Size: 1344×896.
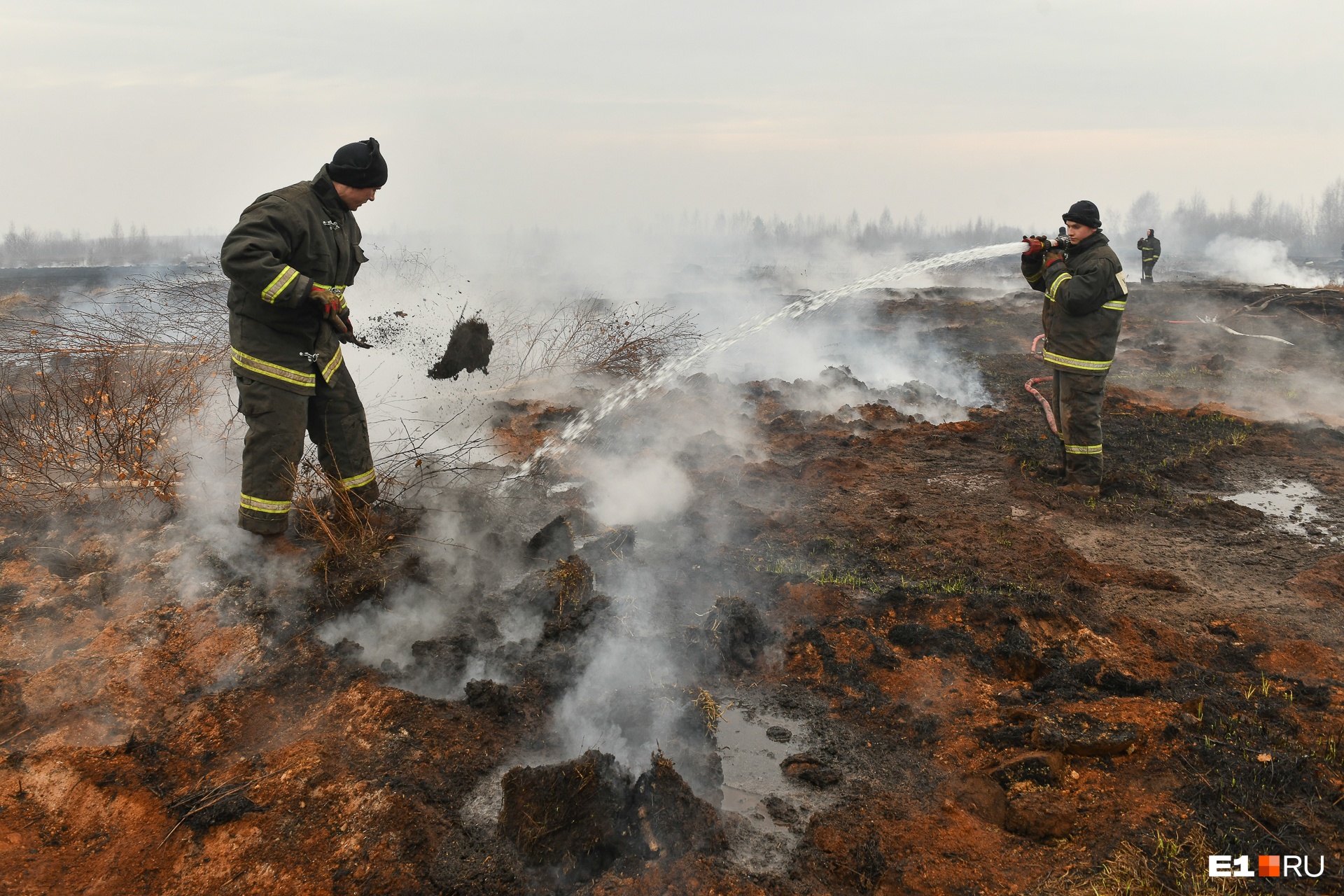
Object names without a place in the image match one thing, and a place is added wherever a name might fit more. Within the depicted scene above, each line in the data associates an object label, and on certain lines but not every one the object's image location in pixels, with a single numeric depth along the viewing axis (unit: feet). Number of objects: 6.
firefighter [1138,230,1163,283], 64.69
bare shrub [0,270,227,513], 14.15
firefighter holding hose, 17.66
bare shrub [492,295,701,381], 29.73
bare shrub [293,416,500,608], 11.74
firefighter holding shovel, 10.97
